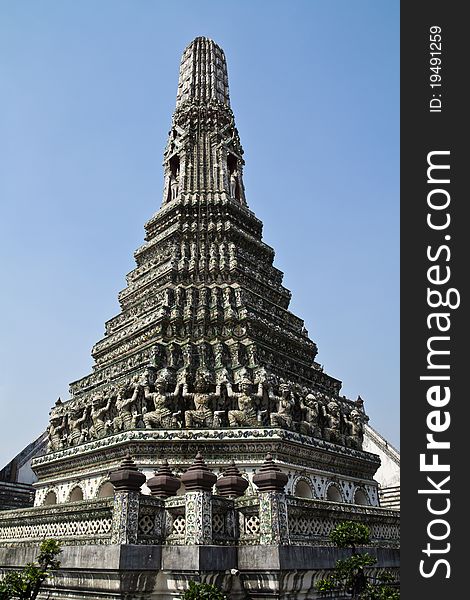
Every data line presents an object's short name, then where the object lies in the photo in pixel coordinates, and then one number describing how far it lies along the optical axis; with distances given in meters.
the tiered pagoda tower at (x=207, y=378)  20.73
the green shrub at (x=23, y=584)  11.45
